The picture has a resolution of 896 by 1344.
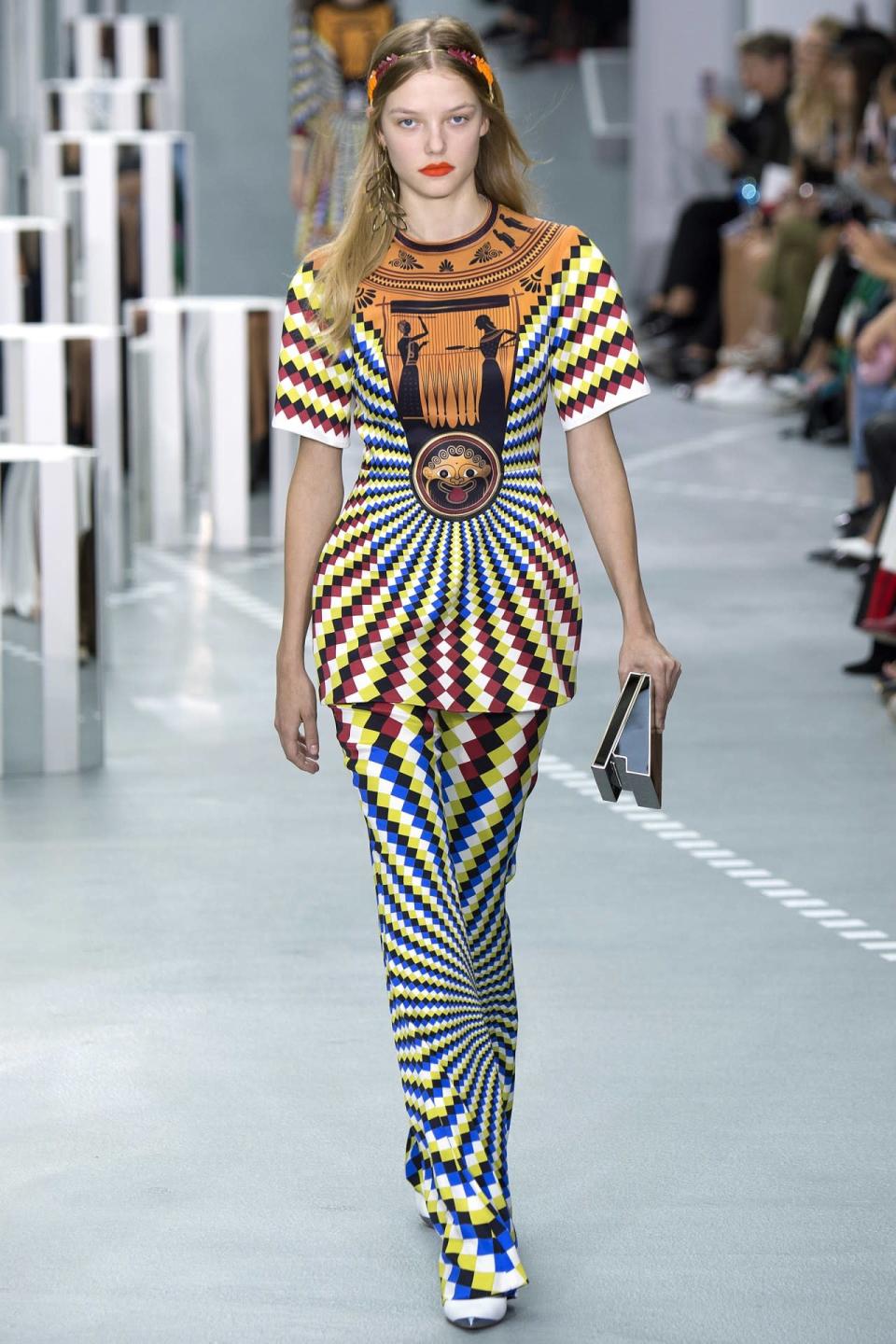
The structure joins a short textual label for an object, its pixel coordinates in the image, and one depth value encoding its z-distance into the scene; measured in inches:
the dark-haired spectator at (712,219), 953.5
